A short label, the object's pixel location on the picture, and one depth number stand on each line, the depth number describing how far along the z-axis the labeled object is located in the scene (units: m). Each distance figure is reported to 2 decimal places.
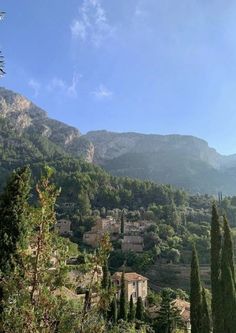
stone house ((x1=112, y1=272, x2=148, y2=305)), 53.07
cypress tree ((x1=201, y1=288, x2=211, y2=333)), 27.78
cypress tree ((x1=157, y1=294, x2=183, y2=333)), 36.50
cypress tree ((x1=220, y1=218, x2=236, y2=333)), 25.92
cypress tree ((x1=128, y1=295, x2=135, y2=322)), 38.02
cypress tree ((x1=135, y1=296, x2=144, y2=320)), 39.26
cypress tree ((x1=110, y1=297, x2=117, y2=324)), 36.19
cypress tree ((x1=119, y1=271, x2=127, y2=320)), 37.62
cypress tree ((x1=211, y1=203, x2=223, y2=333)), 26.34
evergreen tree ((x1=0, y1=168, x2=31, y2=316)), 16.31
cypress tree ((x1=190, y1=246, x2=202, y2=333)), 28.55
